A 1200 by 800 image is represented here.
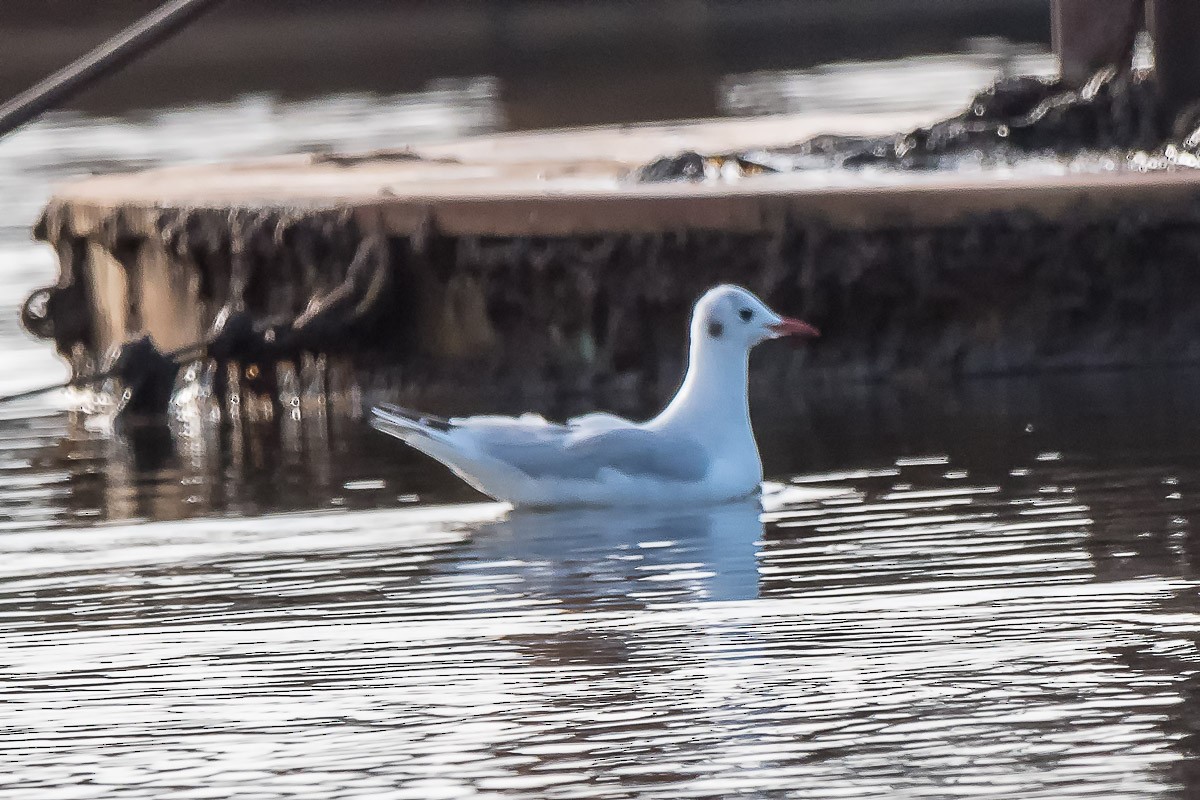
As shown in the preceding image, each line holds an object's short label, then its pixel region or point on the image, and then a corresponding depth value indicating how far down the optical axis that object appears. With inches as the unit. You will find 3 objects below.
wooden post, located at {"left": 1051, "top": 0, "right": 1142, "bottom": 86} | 1010.7
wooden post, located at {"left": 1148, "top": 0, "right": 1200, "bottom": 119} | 918.4
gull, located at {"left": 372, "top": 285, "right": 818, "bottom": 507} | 596.1
